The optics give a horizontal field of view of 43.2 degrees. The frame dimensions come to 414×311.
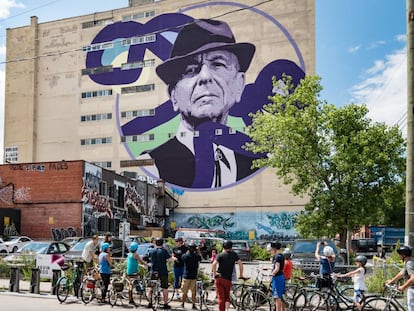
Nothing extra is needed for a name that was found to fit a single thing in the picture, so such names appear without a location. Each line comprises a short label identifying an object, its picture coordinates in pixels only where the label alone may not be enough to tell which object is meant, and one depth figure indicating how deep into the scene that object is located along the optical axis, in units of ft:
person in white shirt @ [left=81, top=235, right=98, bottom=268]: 55.52
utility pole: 36.63
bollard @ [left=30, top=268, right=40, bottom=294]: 55.77
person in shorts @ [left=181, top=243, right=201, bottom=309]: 45.50
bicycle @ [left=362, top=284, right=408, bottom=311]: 35.24
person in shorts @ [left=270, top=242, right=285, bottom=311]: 37.17
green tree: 73.97
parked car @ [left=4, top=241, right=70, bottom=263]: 74.61
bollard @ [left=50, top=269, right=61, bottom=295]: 54.39
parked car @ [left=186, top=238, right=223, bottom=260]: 115.03
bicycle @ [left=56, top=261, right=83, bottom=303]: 50.42
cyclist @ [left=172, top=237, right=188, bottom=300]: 48.08
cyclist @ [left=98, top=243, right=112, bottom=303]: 48.78
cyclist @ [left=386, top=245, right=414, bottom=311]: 31.42
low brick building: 128.26
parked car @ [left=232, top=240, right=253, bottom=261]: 121.60
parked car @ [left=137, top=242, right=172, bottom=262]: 76.85
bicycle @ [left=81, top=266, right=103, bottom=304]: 49.16
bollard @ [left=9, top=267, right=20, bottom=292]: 57.88
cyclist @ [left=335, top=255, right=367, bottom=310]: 39.14
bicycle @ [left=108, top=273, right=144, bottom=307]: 47.62
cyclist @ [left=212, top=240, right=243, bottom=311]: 37.47
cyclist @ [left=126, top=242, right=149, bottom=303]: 47.85
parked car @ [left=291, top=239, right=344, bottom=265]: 64.03
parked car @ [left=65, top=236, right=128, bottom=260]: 71.69
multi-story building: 206.49
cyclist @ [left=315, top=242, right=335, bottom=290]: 42.29
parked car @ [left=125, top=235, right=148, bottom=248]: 92.28
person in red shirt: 42.52
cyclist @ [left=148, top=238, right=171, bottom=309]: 45.62
